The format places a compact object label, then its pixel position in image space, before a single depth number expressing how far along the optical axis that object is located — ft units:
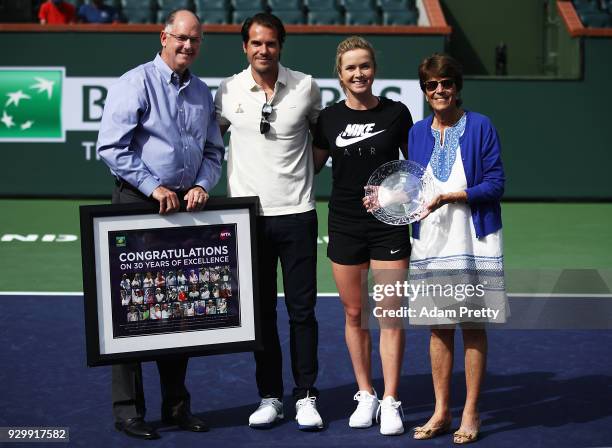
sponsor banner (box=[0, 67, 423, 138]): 42.70
